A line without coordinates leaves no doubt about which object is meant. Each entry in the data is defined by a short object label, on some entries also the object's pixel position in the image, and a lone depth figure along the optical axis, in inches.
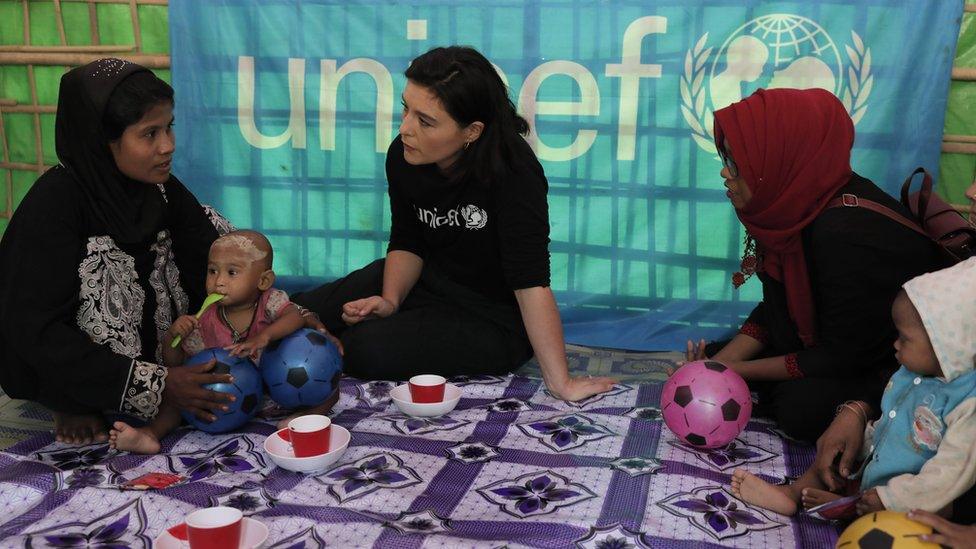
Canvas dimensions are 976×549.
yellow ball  63.3
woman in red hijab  89.8
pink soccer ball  90.8
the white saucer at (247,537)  68.6
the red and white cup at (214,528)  65.1
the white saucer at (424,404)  102.1
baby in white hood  67.5
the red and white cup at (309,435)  86.2
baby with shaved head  97.2
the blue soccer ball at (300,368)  97.6
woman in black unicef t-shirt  105.8
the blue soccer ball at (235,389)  94.3
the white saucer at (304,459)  85.8
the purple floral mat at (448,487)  76.7
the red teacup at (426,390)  103.0
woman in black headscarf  91.7
